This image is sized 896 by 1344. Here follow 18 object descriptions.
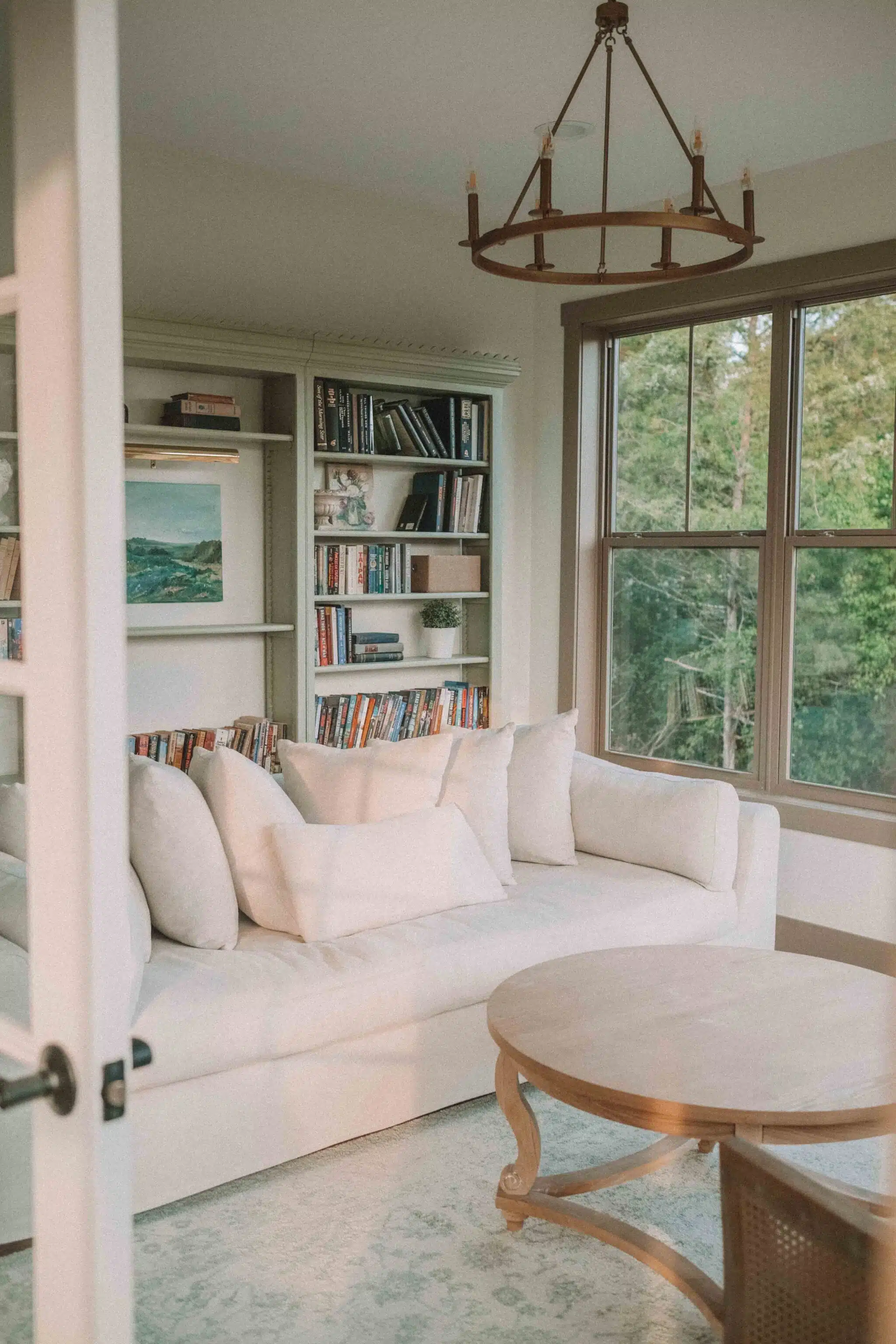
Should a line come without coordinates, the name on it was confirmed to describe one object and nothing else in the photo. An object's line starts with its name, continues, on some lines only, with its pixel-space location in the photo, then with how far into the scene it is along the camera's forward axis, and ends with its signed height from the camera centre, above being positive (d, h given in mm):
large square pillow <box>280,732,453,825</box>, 3600 -557
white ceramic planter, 5477 -235
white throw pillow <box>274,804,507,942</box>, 3197 -756
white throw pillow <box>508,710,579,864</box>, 3957 -662
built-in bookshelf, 4656 +324
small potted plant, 5449 -164
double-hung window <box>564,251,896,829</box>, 4648 +183
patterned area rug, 2320 -1365
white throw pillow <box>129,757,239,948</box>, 3064 -687
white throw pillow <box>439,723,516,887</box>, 3750 -606
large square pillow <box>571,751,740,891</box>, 3799 -727
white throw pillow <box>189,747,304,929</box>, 3277 -631
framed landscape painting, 4703 +175
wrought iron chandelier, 2627 +809
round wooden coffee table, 2227 -904
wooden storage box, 5336 +65
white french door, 1142 -40
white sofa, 2688 -1013
